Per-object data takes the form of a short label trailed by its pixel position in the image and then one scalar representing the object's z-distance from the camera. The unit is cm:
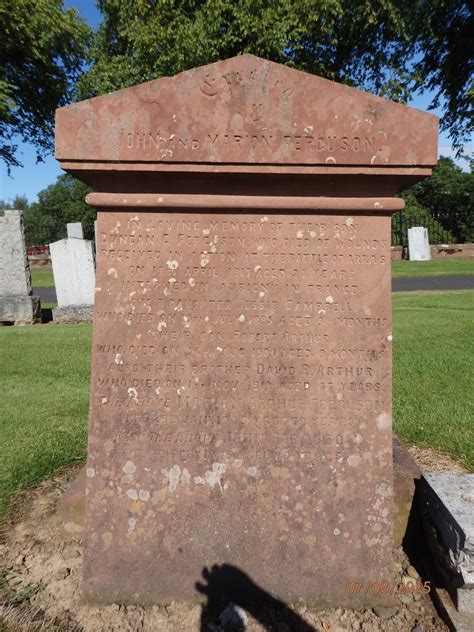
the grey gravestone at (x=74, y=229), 1948
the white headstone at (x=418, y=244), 2217
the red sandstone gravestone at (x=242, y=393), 193
